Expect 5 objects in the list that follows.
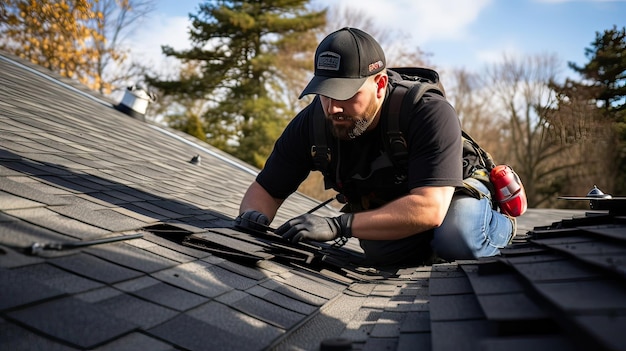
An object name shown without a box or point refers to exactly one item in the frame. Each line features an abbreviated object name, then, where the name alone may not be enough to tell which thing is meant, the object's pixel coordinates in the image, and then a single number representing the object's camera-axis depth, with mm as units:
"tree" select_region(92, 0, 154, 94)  20138
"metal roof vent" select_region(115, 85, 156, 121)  6023
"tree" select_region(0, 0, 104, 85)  14414
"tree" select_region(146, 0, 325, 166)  17344
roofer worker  2254
